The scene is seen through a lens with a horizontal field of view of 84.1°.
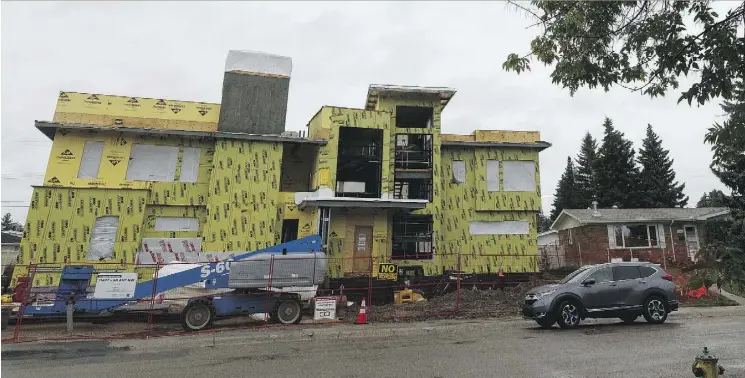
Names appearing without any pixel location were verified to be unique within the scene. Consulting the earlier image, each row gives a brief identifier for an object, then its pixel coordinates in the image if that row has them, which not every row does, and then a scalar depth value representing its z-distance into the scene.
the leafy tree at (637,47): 3.92
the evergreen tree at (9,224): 75.69
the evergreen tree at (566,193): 52.66
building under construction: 18.30
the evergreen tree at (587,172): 50.50
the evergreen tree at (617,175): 43.81
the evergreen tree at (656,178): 42.88
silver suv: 11.09
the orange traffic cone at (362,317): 12.84
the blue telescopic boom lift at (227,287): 12.16
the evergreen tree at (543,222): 60.89
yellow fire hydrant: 4.40
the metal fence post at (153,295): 12.07
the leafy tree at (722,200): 21.97
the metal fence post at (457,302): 14.16
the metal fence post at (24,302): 11.50
